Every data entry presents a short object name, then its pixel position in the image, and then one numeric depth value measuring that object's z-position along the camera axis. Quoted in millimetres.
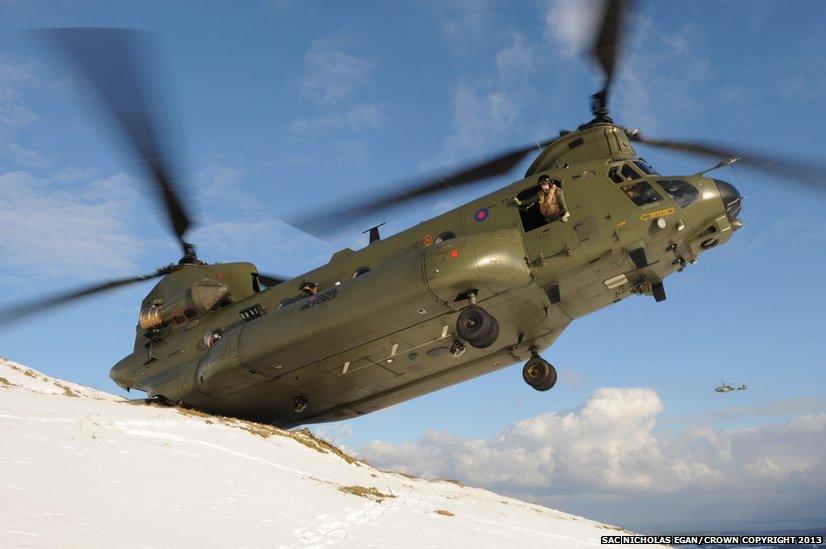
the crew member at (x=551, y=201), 12900
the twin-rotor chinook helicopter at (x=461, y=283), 12469
